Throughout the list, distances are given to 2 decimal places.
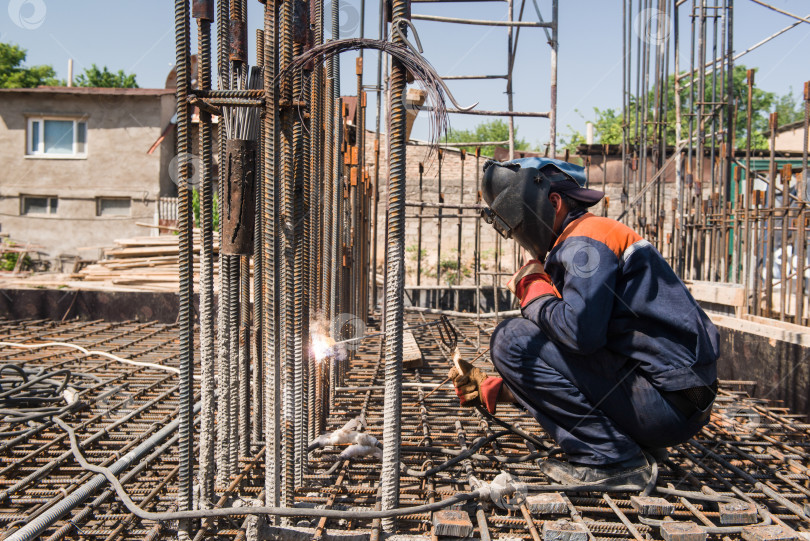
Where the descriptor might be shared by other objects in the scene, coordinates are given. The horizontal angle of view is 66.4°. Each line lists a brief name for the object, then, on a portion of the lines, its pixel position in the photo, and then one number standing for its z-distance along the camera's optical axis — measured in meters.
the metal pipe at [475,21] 6.54
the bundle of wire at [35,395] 3.43
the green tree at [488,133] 42.81
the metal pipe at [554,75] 6.41
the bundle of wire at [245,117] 2.40
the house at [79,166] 20.17
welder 2.36
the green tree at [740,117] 38.84
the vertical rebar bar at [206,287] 2.24
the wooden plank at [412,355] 4.81
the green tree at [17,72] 32.94
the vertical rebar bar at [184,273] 2.12
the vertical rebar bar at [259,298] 2.51
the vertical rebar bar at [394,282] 2.06
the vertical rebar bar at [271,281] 2.13
